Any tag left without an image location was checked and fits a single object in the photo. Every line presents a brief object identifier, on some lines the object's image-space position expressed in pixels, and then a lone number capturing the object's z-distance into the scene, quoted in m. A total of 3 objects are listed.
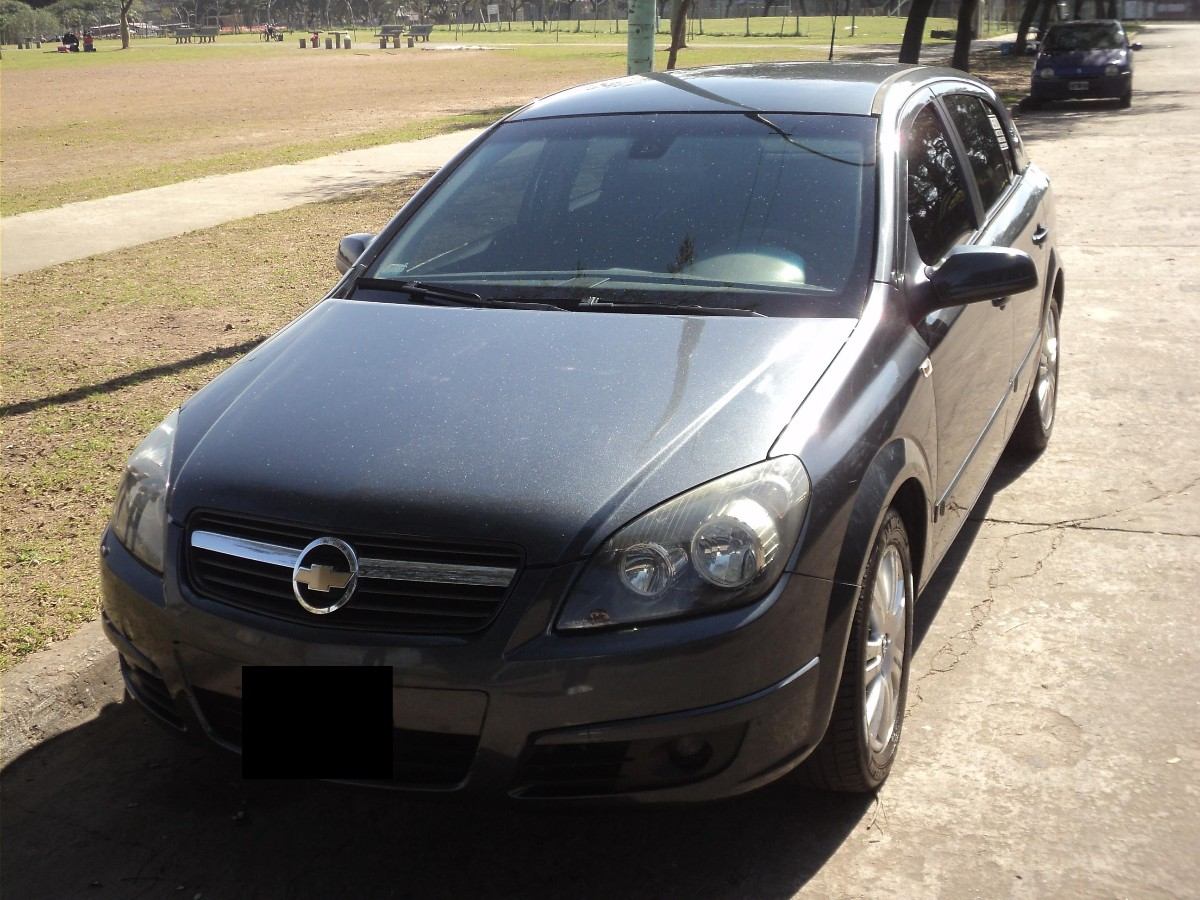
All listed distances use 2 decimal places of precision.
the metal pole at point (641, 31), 11.30
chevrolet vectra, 2.66
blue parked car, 24.33
